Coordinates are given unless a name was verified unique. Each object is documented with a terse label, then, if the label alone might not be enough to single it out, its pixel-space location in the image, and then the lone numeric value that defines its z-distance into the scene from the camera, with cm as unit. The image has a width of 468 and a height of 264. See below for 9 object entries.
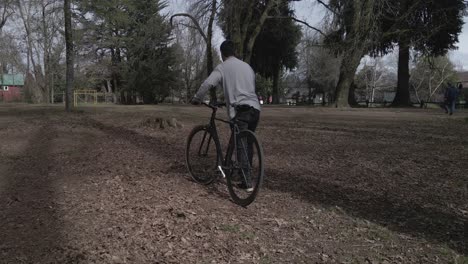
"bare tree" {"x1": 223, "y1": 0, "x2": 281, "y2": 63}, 1970
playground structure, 4237
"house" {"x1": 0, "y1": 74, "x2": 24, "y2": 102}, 4434
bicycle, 471
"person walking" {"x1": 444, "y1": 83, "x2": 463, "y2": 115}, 2064
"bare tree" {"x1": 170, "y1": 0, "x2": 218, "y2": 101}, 2278
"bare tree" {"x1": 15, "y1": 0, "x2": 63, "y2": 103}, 4038
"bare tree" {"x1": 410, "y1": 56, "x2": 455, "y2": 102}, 7575
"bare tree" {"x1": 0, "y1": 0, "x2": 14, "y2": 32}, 3183
